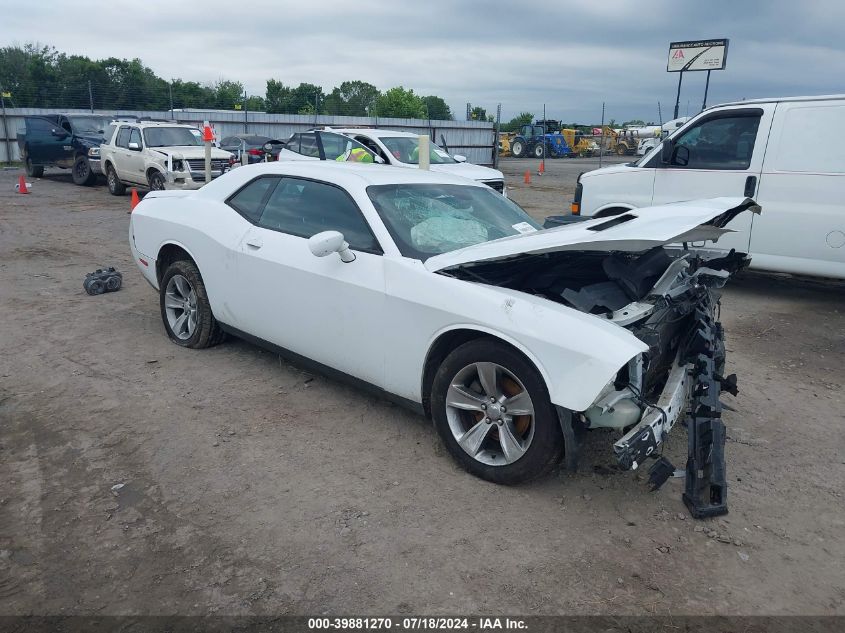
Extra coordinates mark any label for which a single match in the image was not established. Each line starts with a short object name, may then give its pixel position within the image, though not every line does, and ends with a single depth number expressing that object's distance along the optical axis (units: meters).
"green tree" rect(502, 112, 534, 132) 60.07
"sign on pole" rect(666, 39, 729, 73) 23.48
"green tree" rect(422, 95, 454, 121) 65.24
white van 6.86
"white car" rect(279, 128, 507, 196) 13.37
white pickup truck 14.34
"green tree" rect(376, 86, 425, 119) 50.75
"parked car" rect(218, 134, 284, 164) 17.03
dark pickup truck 18.33
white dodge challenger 3.23
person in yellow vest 12.05
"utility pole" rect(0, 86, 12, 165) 24.02
